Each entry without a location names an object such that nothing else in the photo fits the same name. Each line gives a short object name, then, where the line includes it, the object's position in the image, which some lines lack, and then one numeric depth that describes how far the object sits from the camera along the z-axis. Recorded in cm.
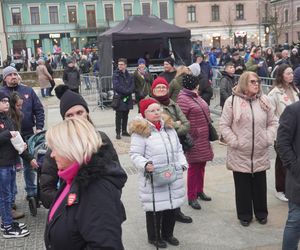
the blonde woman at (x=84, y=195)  208
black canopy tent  1560
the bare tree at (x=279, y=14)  5558
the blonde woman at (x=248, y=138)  487
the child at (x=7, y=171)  483
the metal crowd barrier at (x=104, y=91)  1512
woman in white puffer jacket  436
